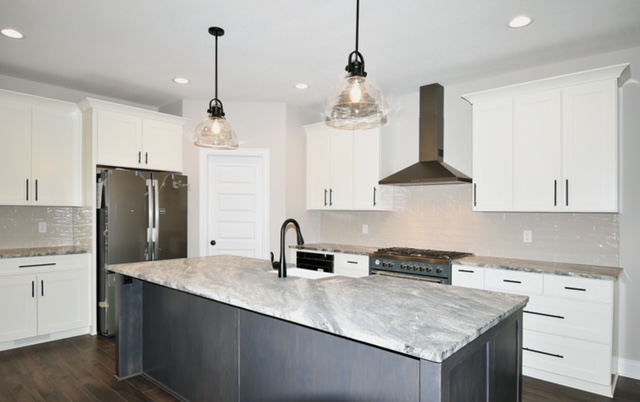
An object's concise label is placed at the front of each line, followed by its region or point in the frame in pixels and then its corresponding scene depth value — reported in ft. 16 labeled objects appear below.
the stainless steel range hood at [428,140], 13.37
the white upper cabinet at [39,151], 12.50
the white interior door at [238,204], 16.22
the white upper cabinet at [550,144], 9.97
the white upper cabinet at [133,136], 13.60
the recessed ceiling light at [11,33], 9.68
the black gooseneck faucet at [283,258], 7.84
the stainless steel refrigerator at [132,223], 13.29
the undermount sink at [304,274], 8.28
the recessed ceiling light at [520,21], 8.81
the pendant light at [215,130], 9.48
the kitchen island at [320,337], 4.60
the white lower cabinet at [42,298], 11.95
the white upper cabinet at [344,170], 14.82
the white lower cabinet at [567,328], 9.26
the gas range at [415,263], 11.69
